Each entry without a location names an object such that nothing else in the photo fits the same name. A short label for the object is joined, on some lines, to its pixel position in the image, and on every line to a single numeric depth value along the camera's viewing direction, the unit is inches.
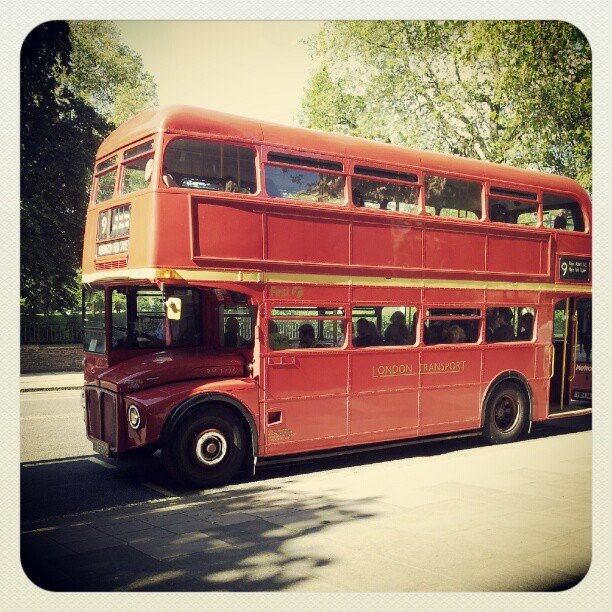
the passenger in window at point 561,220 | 339.0
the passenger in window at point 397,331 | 292.0
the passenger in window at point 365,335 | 281.7
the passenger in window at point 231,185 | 243.0
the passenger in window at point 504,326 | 329.1
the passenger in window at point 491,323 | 324.8
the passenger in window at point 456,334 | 311.4
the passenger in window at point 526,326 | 337.1
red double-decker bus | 237.9
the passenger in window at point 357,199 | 272.6
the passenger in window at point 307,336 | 265.4
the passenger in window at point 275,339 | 257.8
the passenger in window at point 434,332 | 303.3
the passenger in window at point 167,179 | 229.9
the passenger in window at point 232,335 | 263.7
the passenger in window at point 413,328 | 298.2
